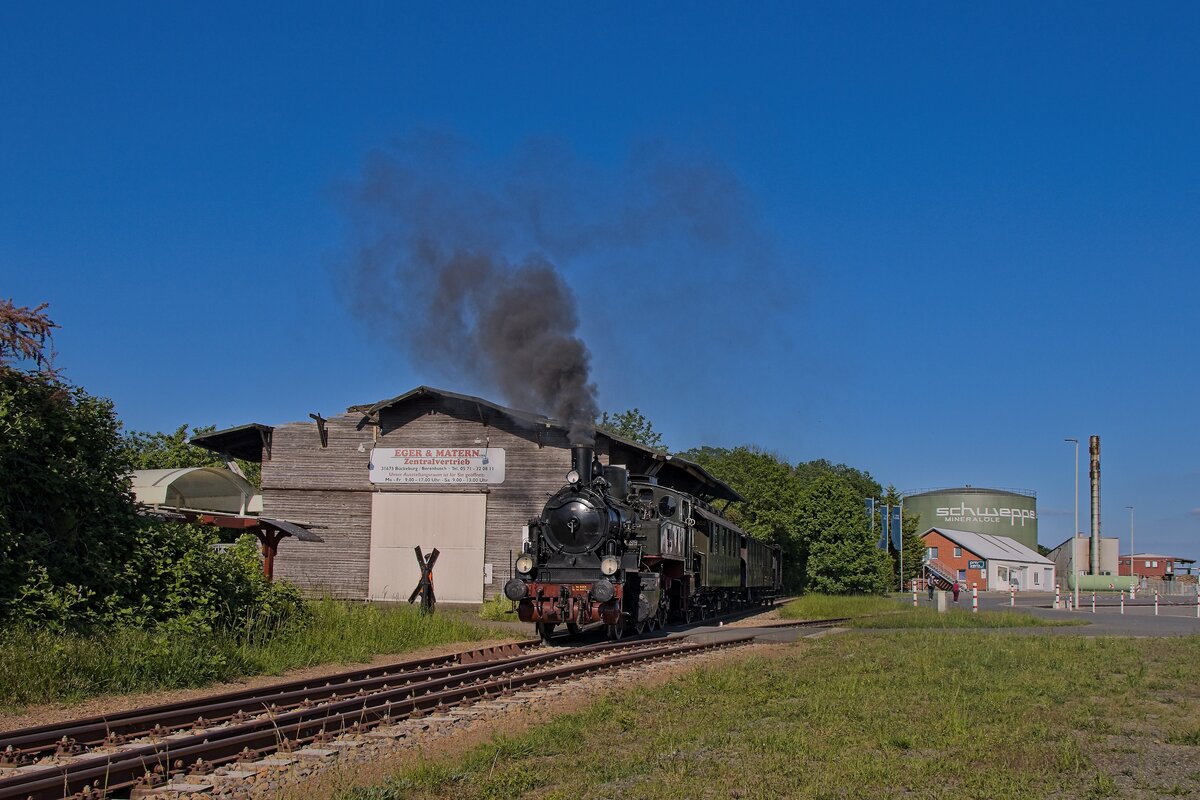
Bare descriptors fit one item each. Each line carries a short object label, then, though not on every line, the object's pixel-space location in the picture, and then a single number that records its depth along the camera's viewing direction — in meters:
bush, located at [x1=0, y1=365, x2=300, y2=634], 13.68
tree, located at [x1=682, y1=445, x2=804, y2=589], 52.16
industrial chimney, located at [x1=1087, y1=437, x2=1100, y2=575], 62.84
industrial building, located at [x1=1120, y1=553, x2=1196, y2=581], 114.06
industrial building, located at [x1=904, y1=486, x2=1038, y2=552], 96.50
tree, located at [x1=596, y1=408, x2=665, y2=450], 67.75
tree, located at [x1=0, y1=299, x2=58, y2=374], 15.02
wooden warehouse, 29.67
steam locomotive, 18.53
